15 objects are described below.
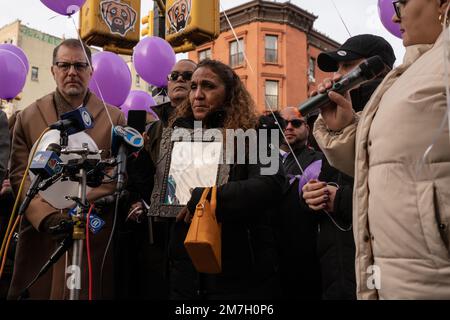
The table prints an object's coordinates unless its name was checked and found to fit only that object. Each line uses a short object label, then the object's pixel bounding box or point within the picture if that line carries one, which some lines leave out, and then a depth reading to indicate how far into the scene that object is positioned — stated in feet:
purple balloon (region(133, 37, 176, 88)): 18.47
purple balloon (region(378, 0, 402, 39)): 13.43
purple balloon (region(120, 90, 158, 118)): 20.57
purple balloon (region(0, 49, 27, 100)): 17.17
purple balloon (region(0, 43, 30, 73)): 18.53
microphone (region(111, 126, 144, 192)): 6.68
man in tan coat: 8.19
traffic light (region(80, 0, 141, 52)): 17.92
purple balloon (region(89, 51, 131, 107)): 17.10
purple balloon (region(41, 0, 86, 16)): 13.51
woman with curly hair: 6.83
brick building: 72.74
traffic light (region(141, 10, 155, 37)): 23.85
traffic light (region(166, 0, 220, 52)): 19.35
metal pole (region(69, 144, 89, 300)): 6.19
